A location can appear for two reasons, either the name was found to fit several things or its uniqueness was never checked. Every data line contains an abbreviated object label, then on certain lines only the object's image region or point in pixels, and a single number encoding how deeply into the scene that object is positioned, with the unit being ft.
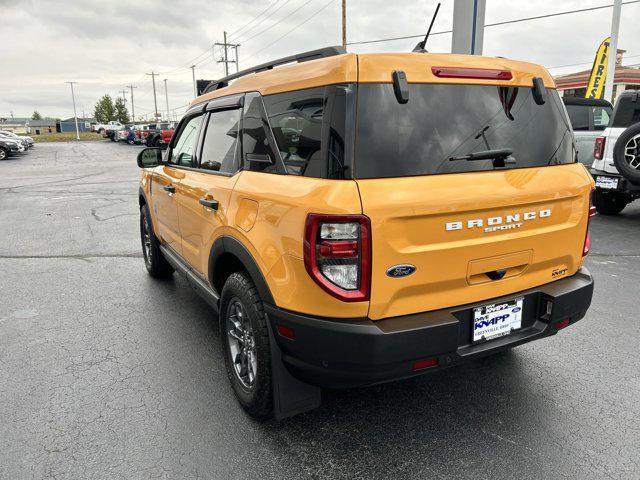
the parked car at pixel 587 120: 30.37
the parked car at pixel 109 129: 164.04
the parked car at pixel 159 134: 88.29
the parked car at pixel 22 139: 99.55
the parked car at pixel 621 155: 21.71
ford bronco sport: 6.84
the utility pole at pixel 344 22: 89.71
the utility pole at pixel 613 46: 53.62
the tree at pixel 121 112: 312.91
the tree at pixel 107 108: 305.53
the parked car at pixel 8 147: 86.84
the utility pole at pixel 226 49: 186.19
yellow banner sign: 60.08
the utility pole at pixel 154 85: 303.93
